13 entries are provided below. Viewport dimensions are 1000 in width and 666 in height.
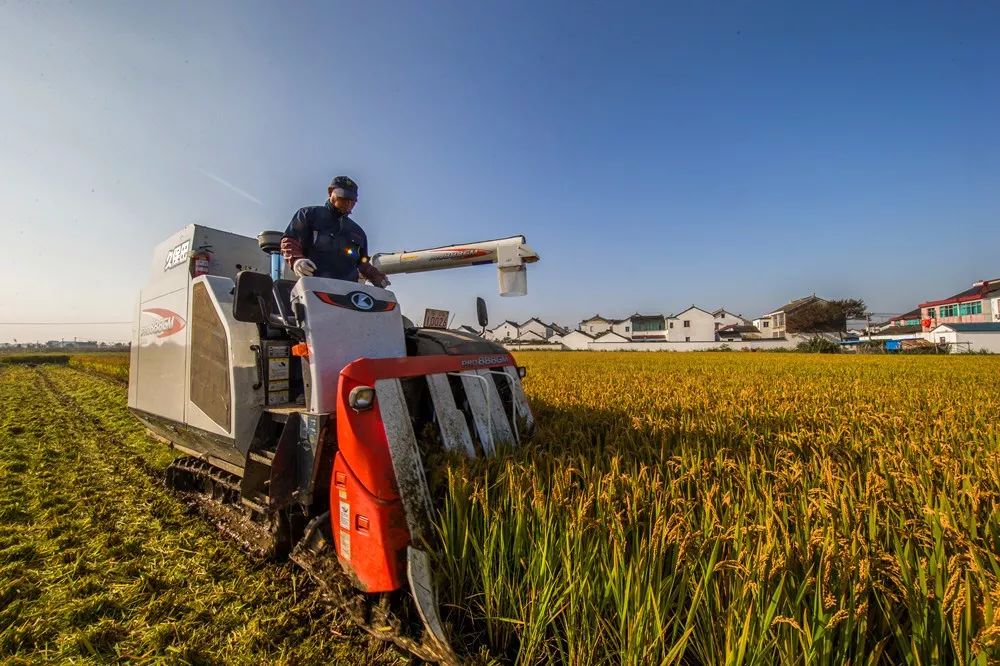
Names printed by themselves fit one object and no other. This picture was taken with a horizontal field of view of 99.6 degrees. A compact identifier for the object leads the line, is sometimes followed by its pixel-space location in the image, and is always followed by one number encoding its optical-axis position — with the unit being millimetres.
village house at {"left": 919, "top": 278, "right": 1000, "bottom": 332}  51094
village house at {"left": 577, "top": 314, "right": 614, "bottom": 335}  87812
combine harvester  2260
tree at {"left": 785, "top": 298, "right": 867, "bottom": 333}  55469
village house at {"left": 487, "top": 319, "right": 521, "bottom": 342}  82400
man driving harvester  3523
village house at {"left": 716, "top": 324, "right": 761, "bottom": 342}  69138
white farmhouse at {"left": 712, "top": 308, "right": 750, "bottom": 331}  76188
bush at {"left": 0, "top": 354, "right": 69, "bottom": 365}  34516
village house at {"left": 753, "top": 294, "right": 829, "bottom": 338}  58641
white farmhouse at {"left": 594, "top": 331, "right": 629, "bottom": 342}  68856
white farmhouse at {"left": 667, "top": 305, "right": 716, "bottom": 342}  66125
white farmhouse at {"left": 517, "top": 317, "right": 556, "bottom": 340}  85062
